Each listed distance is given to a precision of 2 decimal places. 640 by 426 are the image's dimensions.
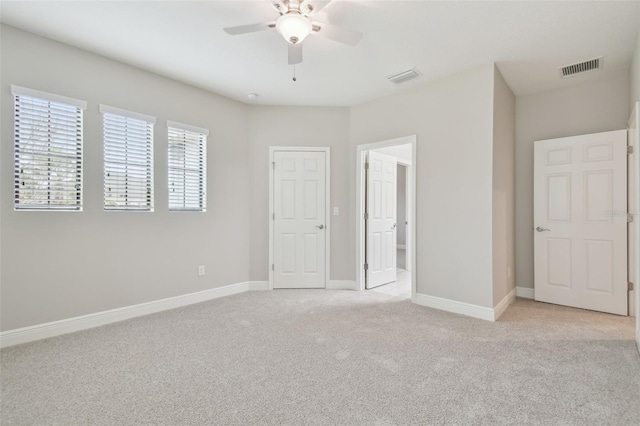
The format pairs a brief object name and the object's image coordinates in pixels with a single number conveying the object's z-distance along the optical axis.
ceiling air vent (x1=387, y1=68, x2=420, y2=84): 3.48
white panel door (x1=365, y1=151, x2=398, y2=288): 4.68
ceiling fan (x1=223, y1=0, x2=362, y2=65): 2.15
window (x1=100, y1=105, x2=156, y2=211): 3.23
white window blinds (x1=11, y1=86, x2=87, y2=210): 2.73
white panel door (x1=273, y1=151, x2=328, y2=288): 4.69
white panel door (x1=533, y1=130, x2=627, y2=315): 3.51
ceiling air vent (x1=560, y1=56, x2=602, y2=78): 3.26
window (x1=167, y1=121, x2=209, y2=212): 3.78
